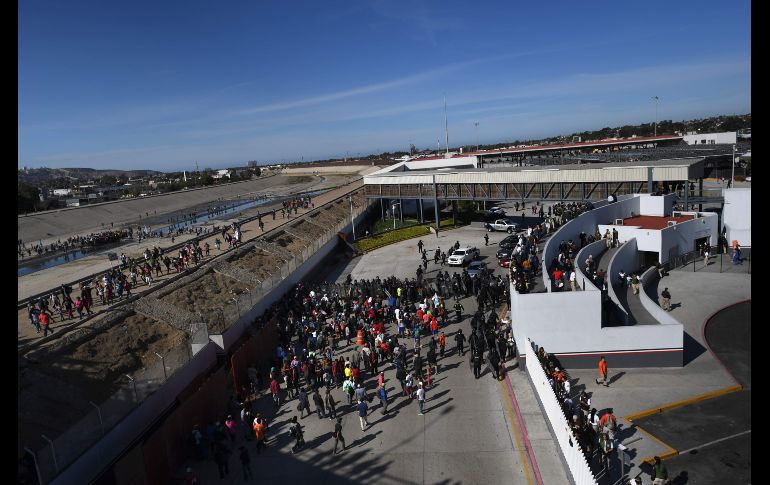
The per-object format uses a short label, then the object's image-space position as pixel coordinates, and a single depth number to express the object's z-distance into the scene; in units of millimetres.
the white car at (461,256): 31830
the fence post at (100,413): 12234
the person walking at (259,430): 13695
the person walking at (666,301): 21766
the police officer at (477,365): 16766
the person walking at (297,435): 13656
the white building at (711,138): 76812
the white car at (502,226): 41719
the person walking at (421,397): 14648
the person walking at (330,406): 14922
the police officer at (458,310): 22062
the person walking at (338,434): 13180
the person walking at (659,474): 10570
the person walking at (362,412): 14266
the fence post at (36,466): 10328
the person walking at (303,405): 15199
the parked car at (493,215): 48750
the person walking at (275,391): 16203
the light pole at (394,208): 49738
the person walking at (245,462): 12328
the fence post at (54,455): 10695
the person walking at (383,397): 15023
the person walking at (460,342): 18516
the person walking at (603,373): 15691
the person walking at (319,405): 15028
